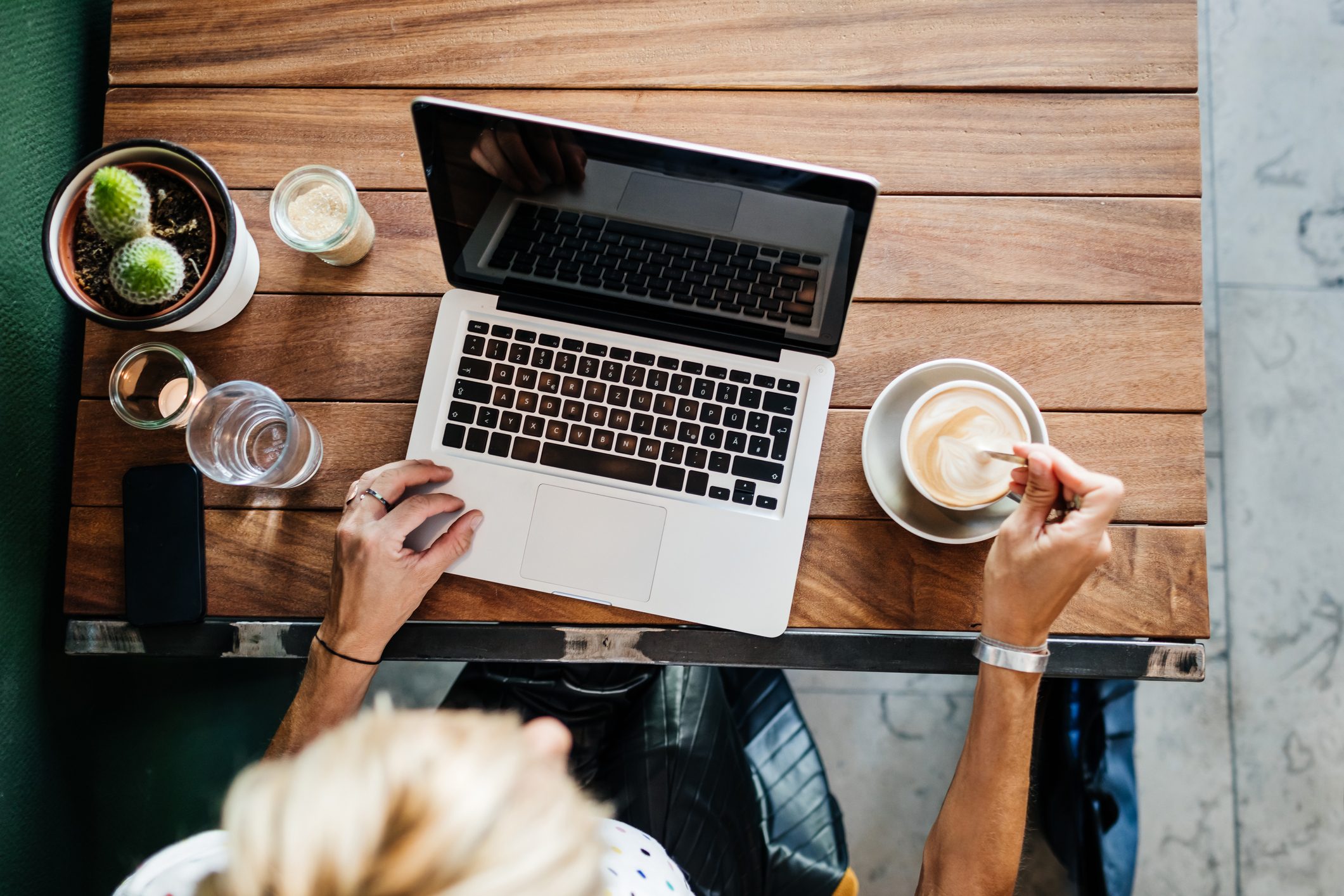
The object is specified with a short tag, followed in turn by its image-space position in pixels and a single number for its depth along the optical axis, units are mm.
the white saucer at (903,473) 943
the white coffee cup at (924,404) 900
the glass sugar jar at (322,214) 968
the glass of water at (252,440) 956
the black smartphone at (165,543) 988
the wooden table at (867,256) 975
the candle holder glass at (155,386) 979
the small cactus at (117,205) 862
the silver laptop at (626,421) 933
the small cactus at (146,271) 878
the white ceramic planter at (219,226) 903
